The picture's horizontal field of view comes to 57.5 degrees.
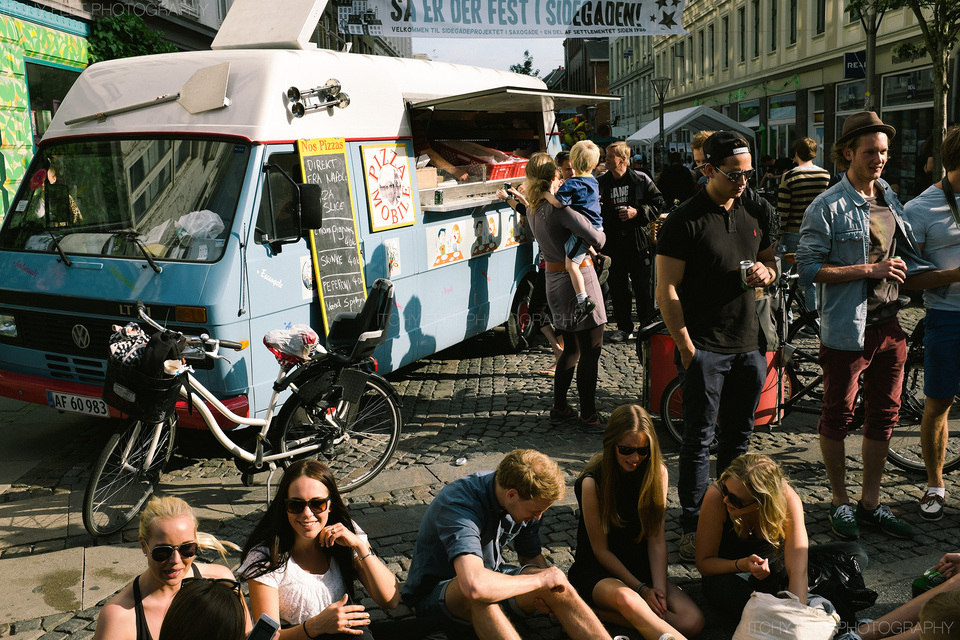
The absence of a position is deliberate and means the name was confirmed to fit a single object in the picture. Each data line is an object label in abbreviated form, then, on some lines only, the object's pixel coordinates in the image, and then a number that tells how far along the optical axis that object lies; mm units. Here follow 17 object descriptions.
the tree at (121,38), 13336
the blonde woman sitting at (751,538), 3619
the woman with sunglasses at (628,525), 3736
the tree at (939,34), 13498
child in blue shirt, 6328
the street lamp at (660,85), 28184
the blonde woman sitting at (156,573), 2934
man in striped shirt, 8305
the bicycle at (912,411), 5543
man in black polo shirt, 4242
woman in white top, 3295
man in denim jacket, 4410
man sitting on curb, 3363
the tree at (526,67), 62281
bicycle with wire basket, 4750
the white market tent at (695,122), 24481
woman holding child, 6332
